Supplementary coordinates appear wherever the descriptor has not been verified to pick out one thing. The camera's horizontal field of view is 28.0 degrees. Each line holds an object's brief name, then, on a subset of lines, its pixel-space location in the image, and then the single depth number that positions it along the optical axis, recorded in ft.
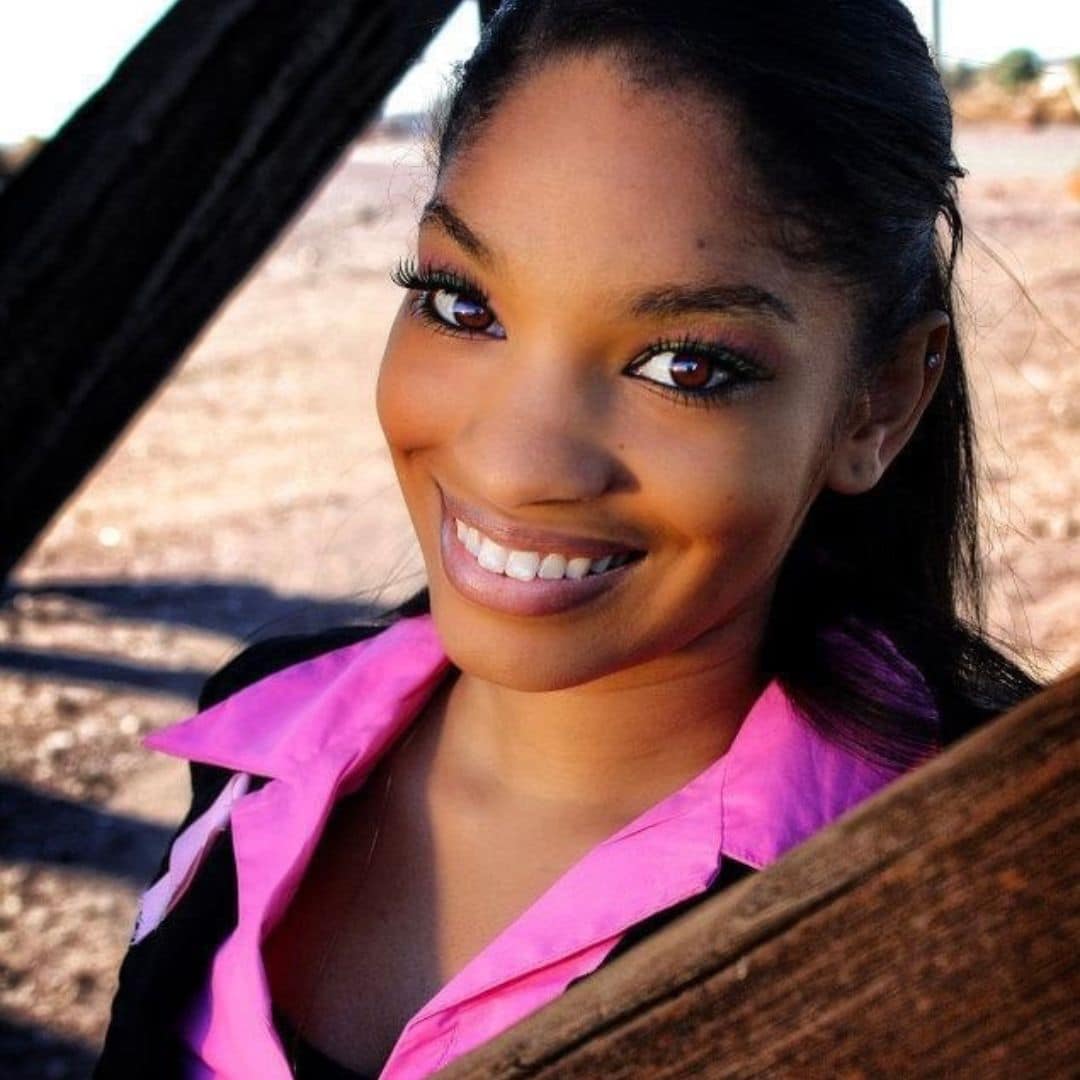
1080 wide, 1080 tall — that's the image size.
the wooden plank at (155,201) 2.34
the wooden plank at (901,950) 1.17
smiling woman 1.74
